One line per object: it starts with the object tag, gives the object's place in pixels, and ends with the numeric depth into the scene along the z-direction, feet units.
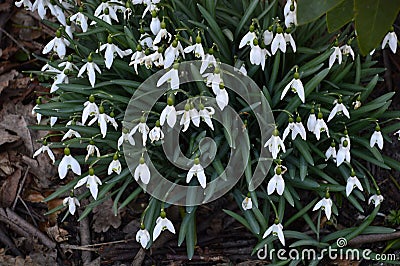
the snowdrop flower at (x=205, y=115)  7.39
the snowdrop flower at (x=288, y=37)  8.23
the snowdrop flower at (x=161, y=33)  7.84
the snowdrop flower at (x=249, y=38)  7.91
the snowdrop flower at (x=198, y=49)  7.73
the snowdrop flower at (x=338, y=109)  8.11
